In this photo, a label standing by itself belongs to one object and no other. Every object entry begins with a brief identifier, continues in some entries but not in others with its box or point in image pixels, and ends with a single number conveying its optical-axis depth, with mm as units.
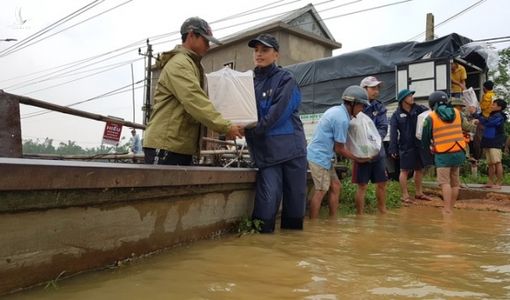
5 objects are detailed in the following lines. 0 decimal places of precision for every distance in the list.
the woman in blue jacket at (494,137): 7750
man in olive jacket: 3121
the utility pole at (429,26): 15477
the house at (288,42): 21938
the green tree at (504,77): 20156
